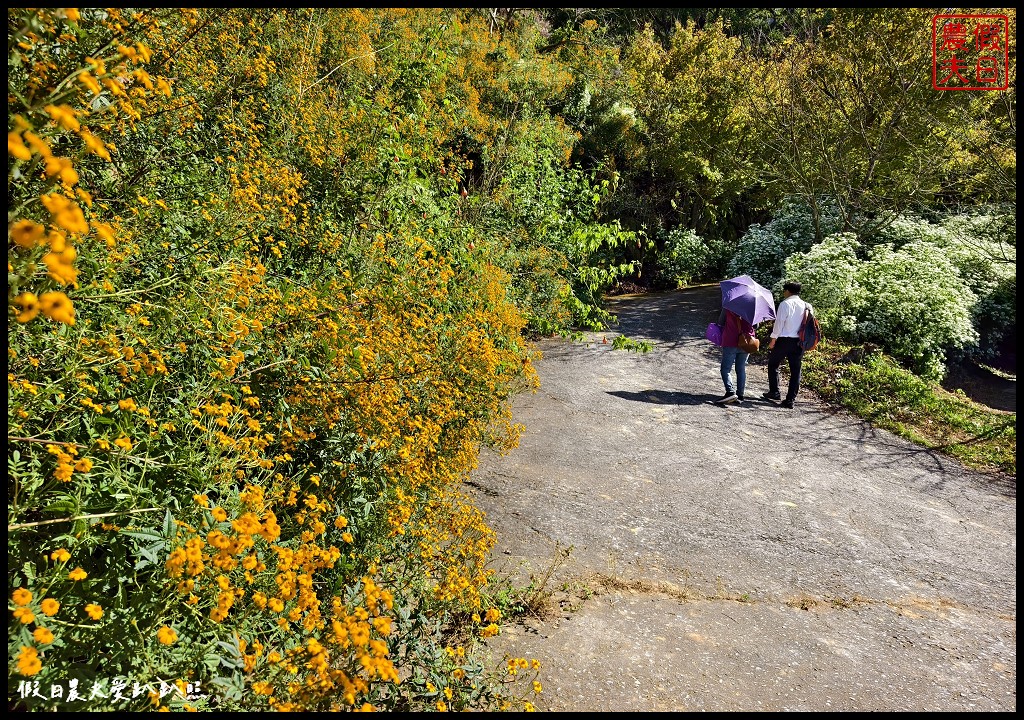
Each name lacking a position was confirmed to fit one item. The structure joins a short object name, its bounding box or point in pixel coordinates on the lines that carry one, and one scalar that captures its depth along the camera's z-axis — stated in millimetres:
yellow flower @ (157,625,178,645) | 1334
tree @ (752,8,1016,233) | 11312
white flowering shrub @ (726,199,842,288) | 13258
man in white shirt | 7773
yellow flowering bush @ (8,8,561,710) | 1585
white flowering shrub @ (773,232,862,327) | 10453
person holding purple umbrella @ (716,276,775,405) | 7488
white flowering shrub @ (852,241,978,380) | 10016
